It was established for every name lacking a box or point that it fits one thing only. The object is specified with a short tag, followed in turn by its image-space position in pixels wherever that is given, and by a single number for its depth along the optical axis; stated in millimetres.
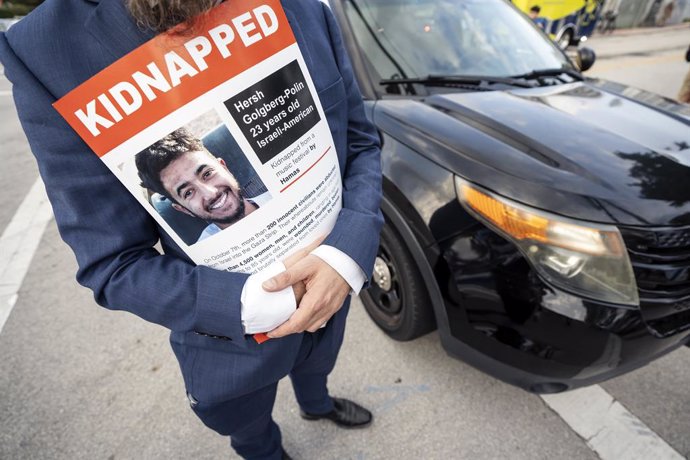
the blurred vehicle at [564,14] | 11323
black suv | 1265
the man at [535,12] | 9922
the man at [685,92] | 4945
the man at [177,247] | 624
